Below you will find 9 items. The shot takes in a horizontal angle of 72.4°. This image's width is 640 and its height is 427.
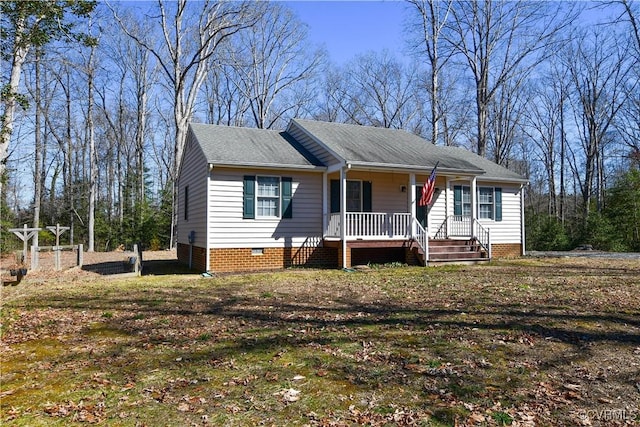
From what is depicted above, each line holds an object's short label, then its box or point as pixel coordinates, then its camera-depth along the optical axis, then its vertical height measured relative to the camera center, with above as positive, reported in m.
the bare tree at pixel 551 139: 34.94 +7.62
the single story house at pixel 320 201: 13.21 +1.02
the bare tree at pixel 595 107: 29.17 +8.63
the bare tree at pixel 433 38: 25.02 +11.47
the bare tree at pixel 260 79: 30.98 +10.90
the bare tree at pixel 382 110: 34.72 +9.81
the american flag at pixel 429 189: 13.36 +1.29
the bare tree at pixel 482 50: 25.67 +10.82
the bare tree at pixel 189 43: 22.45 +10.11
